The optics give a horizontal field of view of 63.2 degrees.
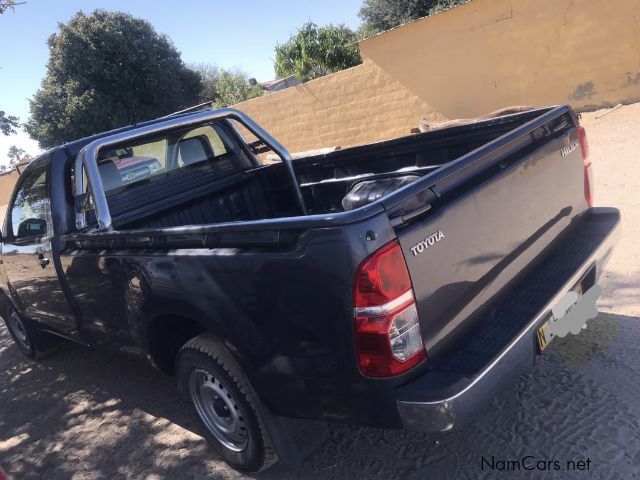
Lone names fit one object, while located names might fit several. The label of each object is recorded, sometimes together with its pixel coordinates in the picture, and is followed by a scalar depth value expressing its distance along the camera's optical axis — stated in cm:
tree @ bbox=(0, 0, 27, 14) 646
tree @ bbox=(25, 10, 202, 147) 2500
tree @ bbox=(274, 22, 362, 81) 2267
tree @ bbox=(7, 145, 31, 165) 8394
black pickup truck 199
